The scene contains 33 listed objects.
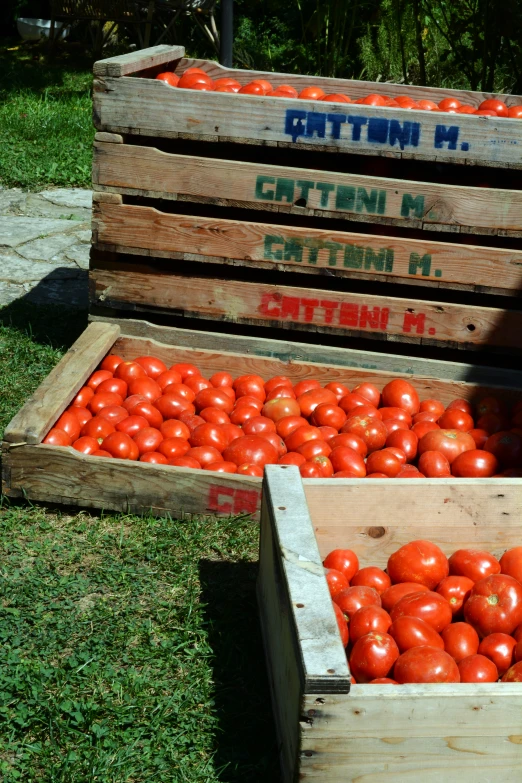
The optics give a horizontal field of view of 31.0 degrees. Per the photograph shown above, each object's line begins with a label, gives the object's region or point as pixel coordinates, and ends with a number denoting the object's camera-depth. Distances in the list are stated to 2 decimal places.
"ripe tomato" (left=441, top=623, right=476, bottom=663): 2.51
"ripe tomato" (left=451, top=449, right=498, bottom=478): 3.55
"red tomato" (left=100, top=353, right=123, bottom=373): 4.17
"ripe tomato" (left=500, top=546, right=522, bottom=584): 2.79
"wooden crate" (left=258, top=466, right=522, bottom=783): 2.04
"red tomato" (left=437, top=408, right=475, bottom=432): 3.91
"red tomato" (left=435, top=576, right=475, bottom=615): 2.74
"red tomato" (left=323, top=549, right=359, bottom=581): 2.82
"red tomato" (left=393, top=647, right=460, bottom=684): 2.31
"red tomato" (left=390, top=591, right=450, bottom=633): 2.60
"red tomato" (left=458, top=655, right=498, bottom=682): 2.39
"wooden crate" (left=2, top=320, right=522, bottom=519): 3.35
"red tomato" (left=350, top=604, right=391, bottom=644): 2.53
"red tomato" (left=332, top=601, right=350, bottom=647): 2.50
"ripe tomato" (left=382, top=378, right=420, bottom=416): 4.04
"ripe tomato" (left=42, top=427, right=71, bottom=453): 3.51
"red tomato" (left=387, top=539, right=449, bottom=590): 2.79
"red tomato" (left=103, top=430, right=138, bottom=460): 3.55
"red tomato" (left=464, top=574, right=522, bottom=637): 2.60
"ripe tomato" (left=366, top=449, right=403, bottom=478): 3.51
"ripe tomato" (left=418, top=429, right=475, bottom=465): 3.66
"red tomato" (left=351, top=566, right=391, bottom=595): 2.80
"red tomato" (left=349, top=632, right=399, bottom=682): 2.41
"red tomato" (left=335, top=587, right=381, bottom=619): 2.64
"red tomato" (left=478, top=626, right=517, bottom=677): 2.50
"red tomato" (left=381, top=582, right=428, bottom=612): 2.71
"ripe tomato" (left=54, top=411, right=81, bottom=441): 3.65
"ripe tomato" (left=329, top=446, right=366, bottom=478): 3.49
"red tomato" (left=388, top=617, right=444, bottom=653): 2.49
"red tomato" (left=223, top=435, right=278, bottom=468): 3.56
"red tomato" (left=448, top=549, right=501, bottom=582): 2.81
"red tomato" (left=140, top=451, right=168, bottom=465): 3.54
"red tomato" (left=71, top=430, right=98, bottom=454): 3.54
